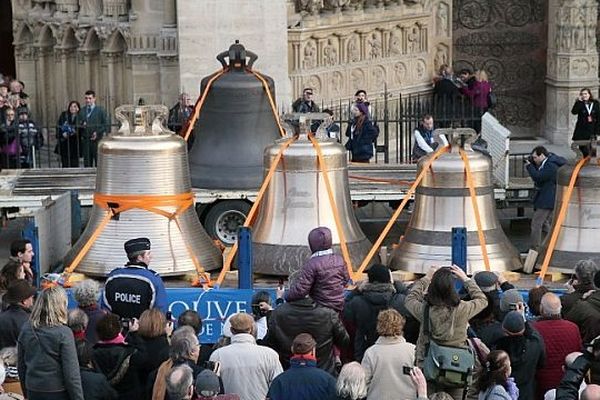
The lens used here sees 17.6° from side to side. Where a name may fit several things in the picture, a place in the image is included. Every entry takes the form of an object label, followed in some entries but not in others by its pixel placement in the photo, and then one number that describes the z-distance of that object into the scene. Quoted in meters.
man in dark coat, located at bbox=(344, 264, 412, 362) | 11.93
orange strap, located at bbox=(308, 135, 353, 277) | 14.52
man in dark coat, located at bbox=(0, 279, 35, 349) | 11.74
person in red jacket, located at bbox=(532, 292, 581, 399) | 11.49
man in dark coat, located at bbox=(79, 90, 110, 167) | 21.45
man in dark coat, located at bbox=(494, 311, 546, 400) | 11.22
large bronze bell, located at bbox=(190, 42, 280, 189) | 16.70
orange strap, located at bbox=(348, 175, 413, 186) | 17.53
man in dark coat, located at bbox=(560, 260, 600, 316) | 12.24
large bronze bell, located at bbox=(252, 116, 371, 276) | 14.55
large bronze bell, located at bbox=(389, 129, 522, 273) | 14.54
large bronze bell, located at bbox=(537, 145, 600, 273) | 14.27
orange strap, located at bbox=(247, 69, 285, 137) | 16.70
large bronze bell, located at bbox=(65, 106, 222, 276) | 14.66
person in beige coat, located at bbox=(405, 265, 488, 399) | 10.94
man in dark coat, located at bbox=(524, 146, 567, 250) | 16.94
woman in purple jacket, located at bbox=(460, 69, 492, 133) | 23.97
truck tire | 17.11
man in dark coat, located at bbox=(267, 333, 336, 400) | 10.57
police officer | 12.05
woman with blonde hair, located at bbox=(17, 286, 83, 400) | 10.72
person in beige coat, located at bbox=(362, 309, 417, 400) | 10.80
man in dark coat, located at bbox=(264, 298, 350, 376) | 11.58
